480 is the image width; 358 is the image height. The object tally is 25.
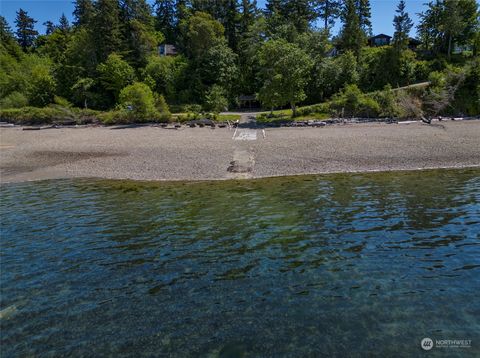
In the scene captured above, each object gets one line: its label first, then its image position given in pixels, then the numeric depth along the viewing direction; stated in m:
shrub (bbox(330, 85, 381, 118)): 44.72
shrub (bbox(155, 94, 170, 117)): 48.12
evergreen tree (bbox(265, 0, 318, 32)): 66.81
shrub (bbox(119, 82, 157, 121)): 47.94
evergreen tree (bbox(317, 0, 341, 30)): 72.69
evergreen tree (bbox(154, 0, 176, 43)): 91.50
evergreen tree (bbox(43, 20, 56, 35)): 115.62
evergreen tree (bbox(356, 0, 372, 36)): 70.81
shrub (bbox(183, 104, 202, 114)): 53.25
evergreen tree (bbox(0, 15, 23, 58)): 89.23
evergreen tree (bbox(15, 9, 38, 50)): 105.44
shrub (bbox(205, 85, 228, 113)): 53.80
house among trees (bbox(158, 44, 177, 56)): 80.69
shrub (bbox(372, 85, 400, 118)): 43.22
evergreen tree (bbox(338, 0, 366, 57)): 61.75
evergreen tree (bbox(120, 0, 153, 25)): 78.00
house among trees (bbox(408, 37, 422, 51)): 69.44
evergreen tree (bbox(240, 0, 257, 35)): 73.06
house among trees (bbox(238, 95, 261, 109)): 62.72
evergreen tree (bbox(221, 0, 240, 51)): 74.25
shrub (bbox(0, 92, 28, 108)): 65.69
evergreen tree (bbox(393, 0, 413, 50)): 56.12
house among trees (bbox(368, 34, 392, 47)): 79.25
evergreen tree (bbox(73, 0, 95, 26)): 76.00
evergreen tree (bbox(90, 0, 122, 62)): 66.44
